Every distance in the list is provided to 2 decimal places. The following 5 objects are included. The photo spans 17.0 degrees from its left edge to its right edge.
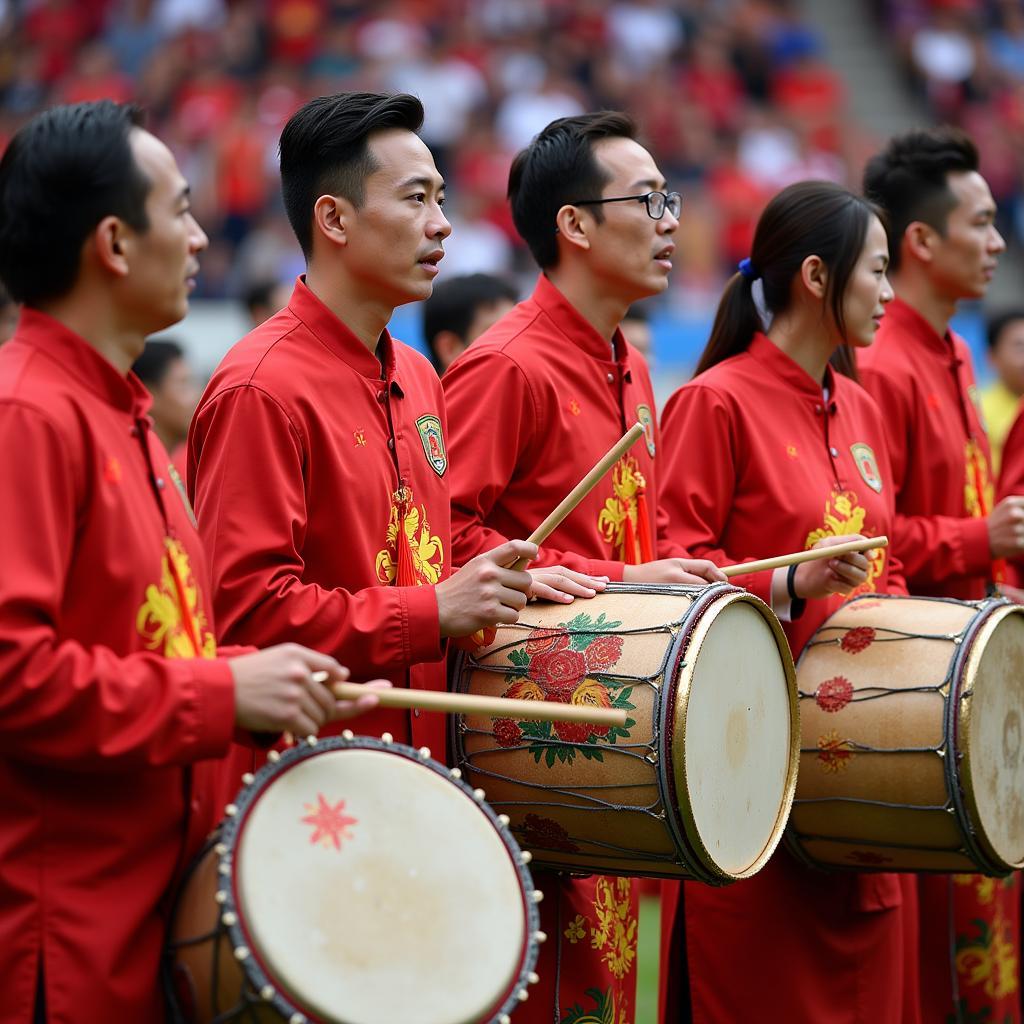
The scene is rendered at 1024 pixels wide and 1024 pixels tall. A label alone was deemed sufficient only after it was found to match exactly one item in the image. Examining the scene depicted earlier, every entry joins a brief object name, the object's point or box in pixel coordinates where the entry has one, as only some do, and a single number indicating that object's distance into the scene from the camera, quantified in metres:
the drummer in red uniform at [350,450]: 6.44
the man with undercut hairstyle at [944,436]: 9.84
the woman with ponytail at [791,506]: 8.48
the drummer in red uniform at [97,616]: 5.11
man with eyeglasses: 7.68
